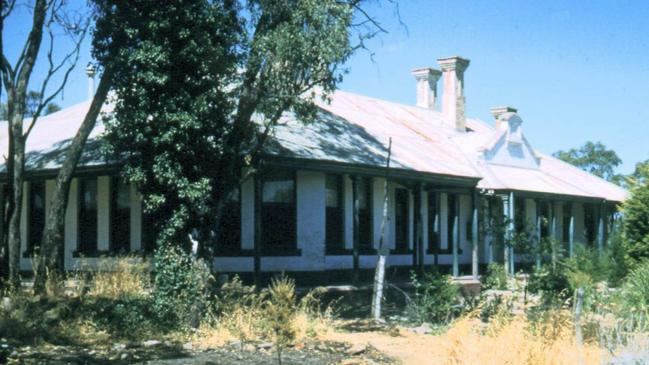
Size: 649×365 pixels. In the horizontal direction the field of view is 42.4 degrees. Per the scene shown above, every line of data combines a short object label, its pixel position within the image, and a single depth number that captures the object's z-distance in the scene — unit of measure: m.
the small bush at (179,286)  14.09
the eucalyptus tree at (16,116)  16.45
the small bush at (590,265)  17.04
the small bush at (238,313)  13.38
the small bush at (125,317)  13.32
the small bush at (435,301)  15.23
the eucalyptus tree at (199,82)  14.45
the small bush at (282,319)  9.94
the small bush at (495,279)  15.67
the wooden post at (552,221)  30.30
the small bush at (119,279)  15.66
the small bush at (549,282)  15.16
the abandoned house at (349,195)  19.52
